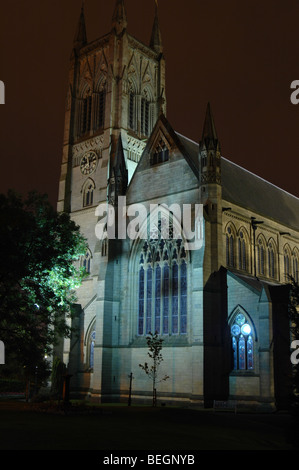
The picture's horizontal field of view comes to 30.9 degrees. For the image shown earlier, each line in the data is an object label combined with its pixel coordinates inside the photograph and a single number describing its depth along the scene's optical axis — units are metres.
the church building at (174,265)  34.69
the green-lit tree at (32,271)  29.00
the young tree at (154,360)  36.00
